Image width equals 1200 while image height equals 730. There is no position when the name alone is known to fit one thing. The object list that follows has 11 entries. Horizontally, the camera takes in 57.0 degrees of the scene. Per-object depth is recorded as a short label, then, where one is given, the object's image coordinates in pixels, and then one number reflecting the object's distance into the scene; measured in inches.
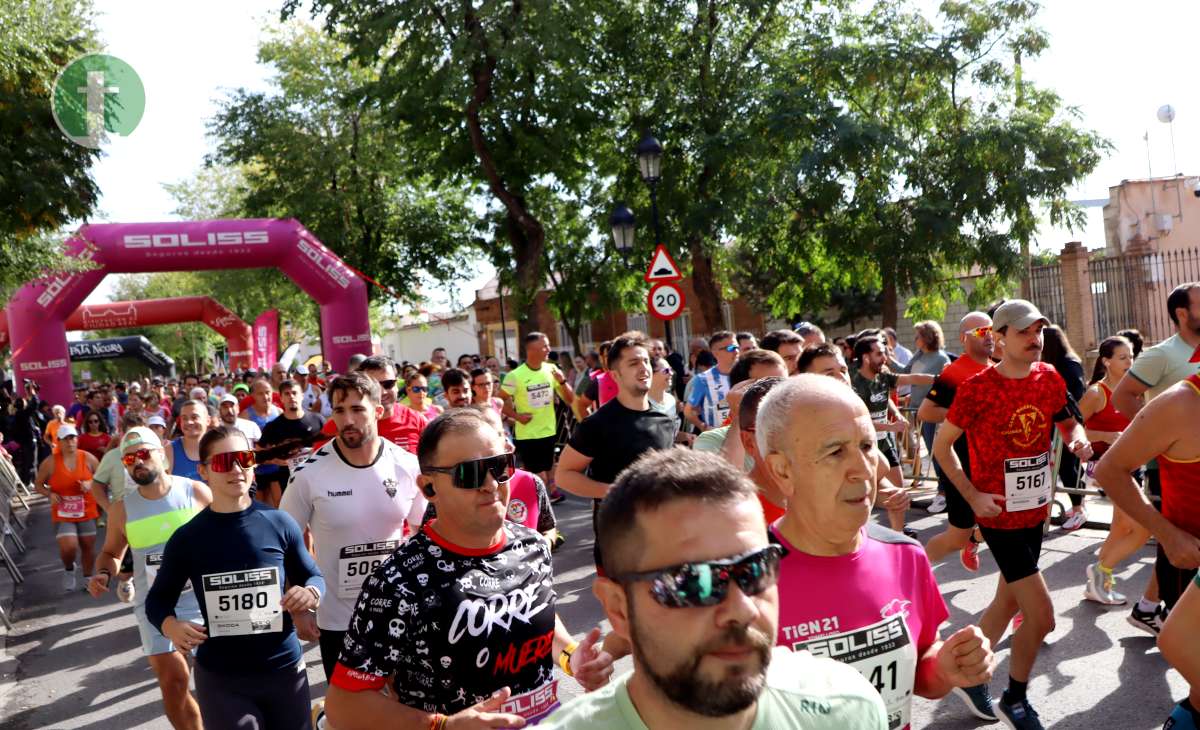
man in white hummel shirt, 185.9
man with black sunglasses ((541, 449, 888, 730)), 63.0
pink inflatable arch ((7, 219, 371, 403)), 799.1
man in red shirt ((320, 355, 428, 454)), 299.4
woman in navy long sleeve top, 166.1
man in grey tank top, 232.4
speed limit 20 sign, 571.2
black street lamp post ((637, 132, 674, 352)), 645.9
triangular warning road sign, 568.1
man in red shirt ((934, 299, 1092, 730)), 199.2
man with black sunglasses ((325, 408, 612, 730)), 109.1
